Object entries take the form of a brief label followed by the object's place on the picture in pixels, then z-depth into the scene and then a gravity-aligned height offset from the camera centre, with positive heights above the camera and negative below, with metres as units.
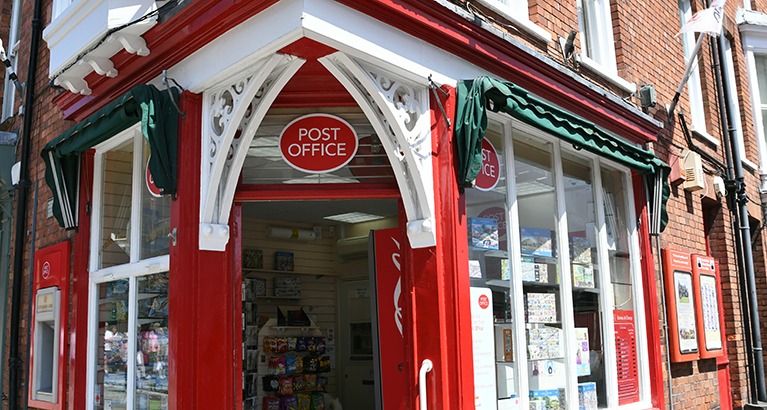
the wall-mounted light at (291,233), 9.66 +1.27
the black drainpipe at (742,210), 9.10 +1.30
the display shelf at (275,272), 9.51 +0.74
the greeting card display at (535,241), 5.82 +0.63
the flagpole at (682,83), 7.26 +2.46
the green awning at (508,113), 4.88 +1.50
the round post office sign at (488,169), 5.43 +1.15
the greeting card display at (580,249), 6.44 +0.60
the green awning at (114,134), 4.83 +1.46
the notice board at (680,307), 7.40 +0.05
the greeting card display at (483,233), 5.27 +0.64
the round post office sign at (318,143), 4.99 +1.27
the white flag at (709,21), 7.07 +2.91
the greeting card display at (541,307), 5.74 +0.08
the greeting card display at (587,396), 6.13 -0.70
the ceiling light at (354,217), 9.54 +1.45
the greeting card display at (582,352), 6.19 -0.32
